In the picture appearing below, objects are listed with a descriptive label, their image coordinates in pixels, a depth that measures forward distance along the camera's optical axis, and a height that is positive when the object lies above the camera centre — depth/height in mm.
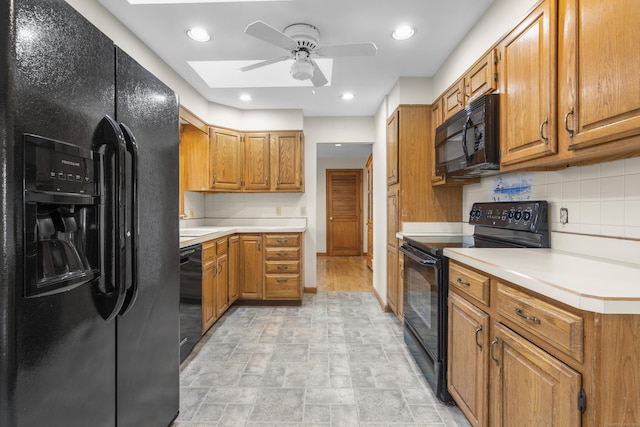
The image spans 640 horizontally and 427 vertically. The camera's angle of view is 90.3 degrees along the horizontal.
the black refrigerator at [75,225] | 745 -43
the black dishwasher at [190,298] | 2250 -664
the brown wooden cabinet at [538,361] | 833 -498
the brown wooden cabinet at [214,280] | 2746 -669
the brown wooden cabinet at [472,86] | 1940 +853
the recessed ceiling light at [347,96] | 3529 +1274
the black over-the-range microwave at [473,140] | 1889 +446
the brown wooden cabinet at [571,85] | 1076 +504
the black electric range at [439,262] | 1839 -339
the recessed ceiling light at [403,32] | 2238 +1267
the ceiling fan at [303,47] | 1970 +1078
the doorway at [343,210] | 7754 -30
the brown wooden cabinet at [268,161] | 4023 +610
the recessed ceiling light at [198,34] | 2244 +1270
